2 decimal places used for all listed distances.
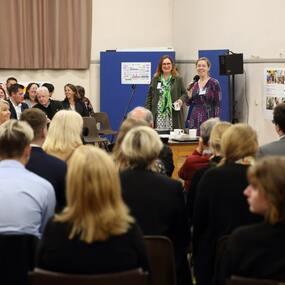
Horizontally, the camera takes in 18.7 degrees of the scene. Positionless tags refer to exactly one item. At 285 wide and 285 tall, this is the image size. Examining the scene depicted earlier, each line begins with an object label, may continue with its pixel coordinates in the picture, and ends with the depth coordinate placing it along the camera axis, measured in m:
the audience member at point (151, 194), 4.39
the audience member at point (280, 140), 5.97
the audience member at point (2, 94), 12.63
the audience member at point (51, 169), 5.02
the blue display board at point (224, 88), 13.41
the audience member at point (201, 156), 6.00
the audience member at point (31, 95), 13.49
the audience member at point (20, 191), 4.12
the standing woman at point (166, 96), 12.03
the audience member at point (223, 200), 4.46
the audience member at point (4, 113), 8.90
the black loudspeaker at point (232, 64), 12.73
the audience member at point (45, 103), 12.15
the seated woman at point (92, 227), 3.38
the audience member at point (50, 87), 14.63
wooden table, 9.44
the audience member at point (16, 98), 12.09
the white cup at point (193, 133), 9.84
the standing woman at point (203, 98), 11.27
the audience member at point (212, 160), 5.13
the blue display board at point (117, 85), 16.34
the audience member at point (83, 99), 14.30
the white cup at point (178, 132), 9.91
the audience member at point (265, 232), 3.28
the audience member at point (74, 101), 13.92
